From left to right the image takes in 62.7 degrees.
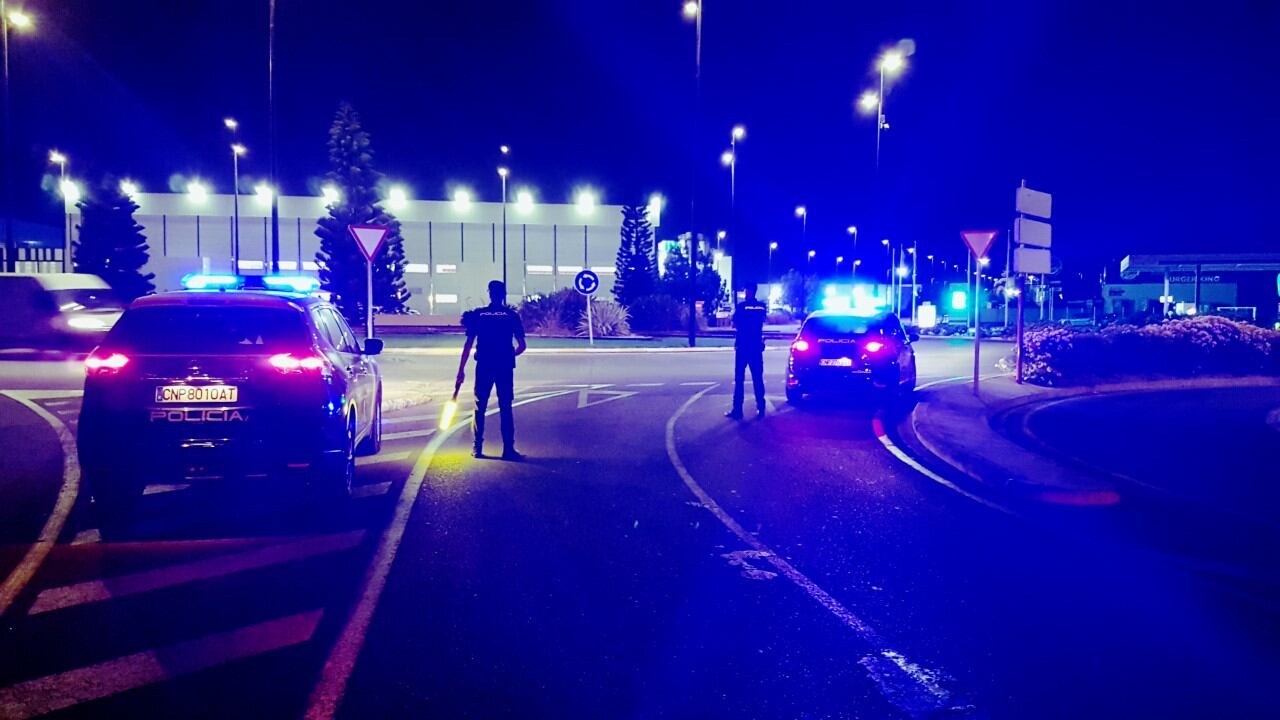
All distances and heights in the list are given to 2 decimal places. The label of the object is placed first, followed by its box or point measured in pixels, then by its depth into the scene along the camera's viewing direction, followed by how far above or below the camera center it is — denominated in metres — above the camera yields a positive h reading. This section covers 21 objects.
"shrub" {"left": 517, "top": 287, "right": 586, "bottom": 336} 40.47 +0.21
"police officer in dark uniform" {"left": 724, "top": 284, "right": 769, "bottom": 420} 14.84 -0.31
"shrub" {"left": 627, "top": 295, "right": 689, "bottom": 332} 45.97 +0.25
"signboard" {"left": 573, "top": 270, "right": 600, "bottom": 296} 31.50 +1.10
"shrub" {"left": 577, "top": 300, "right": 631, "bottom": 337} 39.44 -0.09
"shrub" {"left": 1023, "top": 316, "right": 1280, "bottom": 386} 20.55 -0.63
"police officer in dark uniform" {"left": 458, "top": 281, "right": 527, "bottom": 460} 11.24 -0.29
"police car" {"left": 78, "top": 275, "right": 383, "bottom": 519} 7.53 -0.59
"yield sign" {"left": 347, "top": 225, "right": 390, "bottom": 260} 16.92 +1.29
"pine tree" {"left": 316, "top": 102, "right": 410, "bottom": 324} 54.66 +5.62
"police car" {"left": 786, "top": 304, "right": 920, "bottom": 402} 16.25 -0.57
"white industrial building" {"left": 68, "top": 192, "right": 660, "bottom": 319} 69.31 +5.31
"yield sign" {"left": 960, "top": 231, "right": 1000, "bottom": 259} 16.59 +1.28
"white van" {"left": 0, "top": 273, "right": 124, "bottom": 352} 23.36 +0.02
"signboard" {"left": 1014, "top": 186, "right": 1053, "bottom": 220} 17.22 +1.98
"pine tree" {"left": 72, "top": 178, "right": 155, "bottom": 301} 62.66 +4.92
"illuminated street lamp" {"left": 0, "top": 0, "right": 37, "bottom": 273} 31.06 +6.34
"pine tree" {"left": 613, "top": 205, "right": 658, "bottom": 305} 71.75 +5.03
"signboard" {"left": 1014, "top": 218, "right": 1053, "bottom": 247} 17.22 +1.48
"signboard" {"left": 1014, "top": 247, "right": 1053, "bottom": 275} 17.36 +0.99
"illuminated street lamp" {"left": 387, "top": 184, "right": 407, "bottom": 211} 73.19 +8.38
